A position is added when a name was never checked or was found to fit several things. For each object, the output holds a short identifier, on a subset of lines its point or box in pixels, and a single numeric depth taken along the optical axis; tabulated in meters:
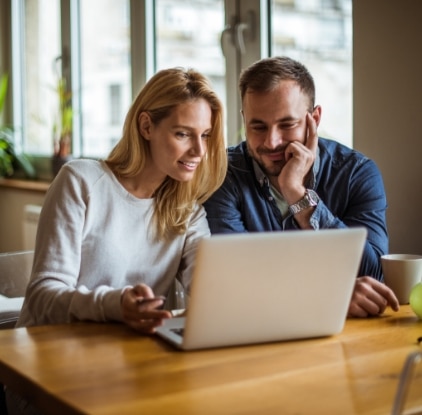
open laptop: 1.50
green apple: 1.81
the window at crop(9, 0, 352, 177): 3.19
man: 2.31
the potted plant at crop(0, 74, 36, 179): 5.13
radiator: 4.68
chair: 2.40
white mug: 1.98
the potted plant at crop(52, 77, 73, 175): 4.70
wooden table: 1.25
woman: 2.01
